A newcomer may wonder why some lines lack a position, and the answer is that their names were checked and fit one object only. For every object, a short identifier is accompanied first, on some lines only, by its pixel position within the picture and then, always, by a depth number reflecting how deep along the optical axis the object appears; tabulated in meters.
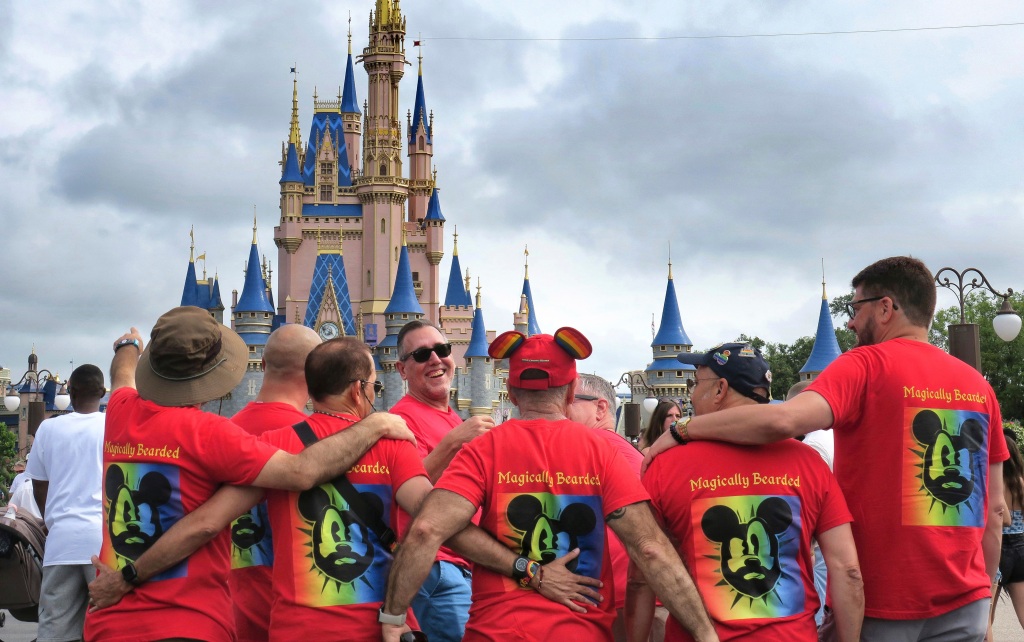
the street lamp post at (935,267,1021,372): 13.45
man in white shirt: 6.27
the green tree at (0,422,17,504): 50.02
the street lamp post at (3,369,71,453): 22.06
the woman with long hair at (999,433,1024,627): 6.94
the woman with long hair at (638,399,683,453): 6.76
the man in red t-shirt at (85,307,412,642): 3.78
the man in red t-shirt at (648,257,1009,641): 3.88
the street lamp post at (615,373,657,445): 26.49
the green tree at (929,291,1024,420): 52.62
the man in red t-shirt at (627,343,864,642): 3.70
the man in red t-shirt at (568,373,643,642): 4.45
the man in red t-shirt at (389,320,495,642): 4.79
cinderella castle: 63.75
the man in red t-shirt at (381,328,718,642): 3.63
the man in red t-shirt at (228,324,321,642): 4.45
